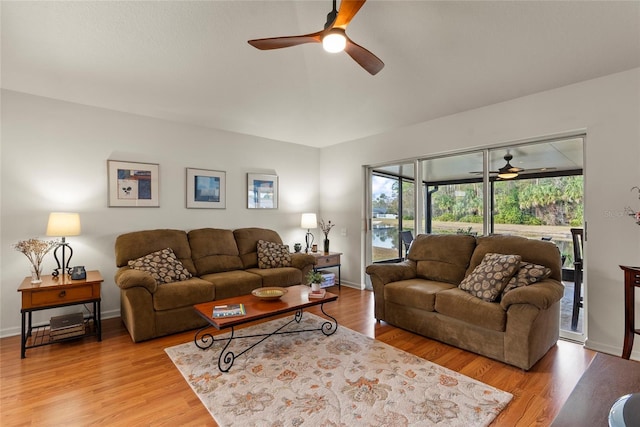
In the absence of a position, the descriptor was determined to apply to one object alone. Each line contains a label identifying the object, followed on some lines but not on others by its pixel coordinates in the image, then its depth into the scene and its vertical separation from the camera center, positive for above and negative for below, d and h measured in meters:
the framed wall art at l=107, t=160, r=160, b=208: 3.88 +0.43
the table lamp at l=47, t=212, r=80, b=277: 3.15 -0.09
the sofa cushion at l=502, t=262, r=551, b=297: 2.84 -0.58
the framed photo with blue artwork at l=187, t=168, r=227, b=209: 4.52 +0.42
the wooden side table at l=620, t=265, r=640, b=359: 2.47 -0.75
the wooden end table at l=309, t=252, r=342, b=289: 5.04 -0.75
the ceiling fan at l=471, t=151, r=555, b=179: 3.67 +0.53
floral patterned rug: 1.99 -1.29
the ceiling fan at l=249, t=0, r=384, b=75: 1.95 +1.28
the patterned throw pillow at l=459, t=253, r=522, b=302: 2.87 -0.60
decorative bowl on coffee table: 3.03 -0.78
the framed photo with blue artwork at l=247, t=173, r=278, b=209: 5.14 +0.43
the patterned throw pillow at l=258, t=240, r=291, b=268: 4.48 -0.59
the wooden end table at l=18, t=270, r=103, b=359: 2.83 -0.77
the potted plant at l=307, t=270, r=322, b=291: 3.30 -0.70
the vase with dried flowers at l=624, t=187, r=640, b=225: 2.71 +0.02
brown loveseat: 2.55 -0.82
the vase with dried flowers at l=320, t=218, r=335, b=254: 5.37 -0.25
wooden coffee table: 2.59 -0.86
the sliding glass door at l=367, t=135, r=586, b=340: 3.32 +0.24
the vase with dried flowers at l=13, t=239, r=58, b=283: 3.01 -0.33
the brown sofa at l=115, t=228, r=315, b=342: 3.10 -0.75
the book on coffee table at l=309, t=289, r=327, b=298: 3.18 -0.82
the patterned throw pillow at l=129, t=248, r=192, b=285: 3.49 -0.57
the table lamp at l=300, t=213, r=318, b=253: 5.39 -0.09
